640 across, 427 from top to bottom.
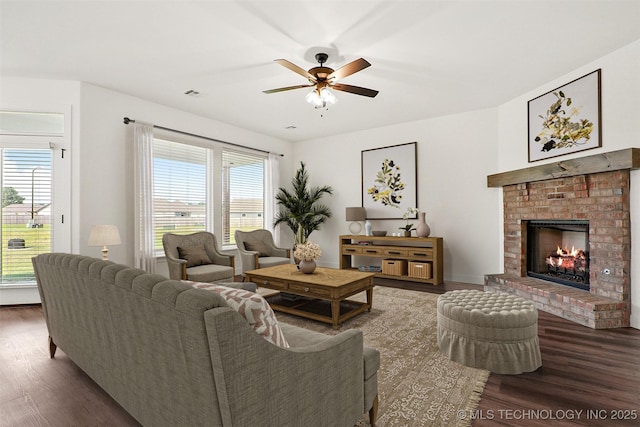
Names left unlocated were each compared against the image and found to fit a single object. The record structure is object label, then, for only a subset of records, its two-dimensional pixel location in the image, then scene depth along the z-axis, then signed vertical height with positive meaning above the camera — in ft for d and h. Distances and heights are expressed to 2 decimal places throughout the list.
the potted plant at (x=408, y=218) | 18.61 -0.28
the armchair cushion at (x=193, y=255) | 14.73 -1.88
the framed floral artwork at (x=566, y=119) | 11.91 +3.86
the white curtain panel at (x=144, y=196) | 15.12 +0.92
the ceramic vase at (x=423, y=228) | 17.88 -0.77
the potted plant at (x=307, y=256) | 11.98 -1.55
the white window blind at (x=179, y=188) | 16.74 +1.51
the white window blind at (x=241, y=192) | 20.08 +1.49
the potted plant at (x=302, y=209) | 22.40 +0.39
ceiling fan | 10.59 +4.55
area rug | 6.09 -3.76
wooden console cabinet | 17.24 -2.18
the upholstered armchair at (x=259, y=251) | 16.60 -2.01
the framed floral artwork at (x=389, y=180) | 19.60 +2.16
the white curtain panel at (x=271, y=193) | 22.52 +1.52
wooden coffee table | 10.52 -2.53
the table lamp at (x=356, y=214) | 20.20 +0.03
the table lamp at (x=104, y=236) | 12.42 -0.84
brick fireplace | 10.58 -0.23
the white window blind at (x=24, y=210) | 13.42 +0.22
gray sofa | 3.45 -1.96
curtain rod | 14.86 +4.45
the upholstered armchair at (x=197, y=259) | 13.58 -2.04
